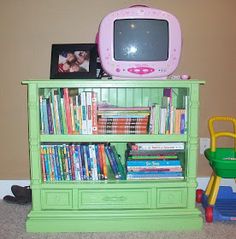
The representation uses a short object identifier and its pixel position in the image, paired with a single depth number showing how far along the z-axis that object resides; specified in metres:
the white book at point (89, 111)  1.81
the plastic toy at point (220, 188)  1.89
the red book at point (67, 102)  1.82
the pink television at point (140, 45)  1.77
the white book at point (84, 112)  1.81
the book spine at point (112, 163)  1.91
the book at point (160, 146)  1.89
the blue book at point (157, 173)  1.89
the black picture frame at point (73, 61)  1.98
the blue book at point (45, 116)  1.82
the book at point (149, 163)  1.89
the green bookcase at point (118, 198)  1.81
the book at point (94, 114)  1.82
